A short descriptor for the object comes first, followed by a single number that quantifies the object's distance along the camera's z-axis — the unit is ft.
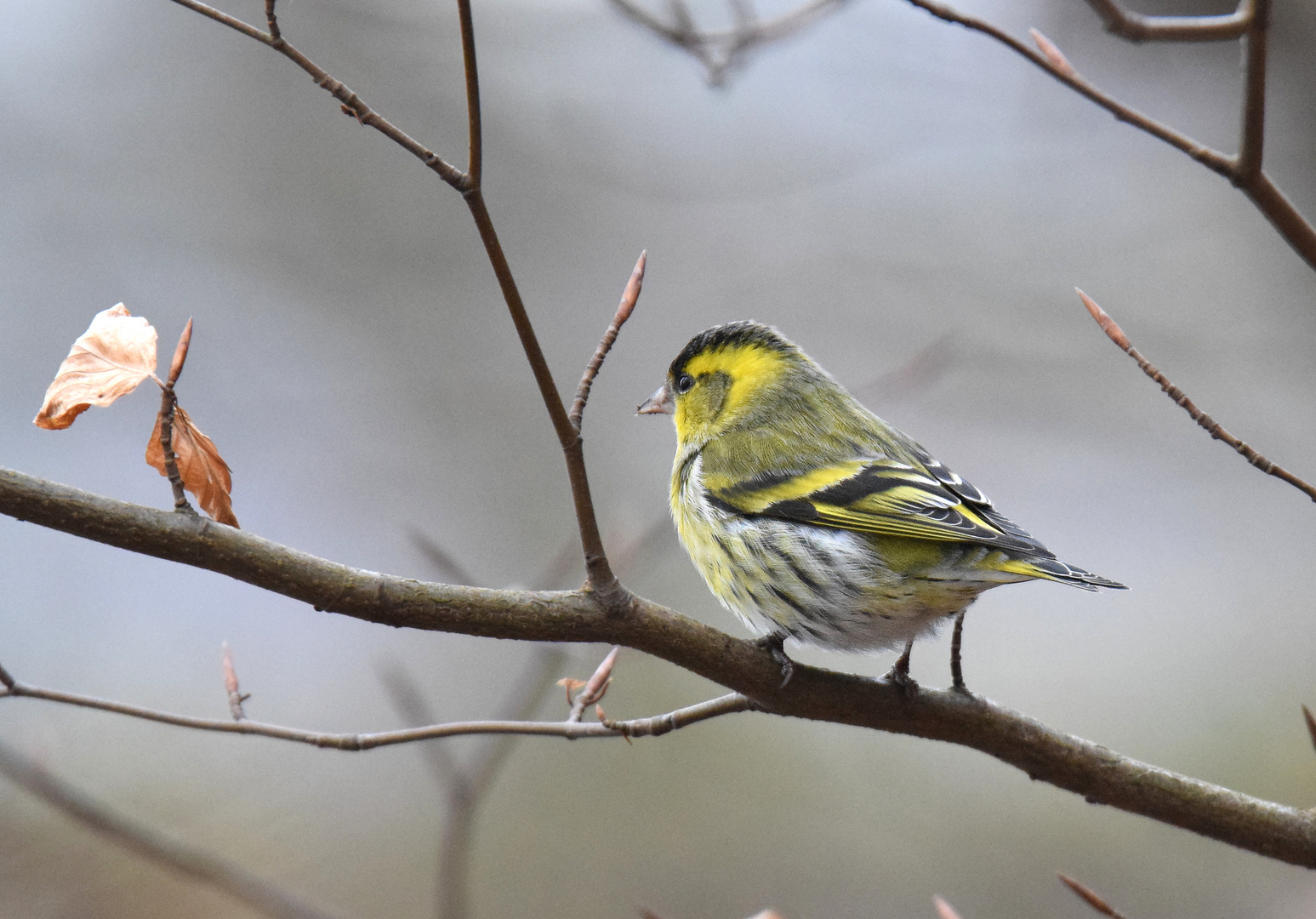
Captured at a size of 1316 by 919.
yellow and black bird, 12.40
